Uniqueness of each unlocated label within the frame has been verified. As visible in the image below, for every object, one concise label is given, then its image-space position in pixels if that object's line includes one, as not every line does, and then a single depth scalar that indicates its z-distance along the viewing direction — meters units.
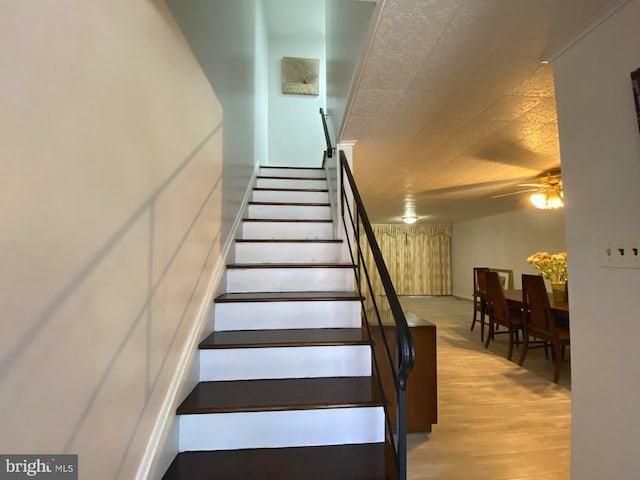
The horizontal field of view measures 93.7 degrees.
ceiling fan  3.42
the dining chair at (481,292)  4.69
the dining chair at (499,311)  3.87
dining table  3.24
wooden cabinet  2.20
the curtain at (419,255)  9.09
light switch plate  1.06
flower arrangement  3.52
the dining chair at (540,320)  3.14
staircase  1.20
